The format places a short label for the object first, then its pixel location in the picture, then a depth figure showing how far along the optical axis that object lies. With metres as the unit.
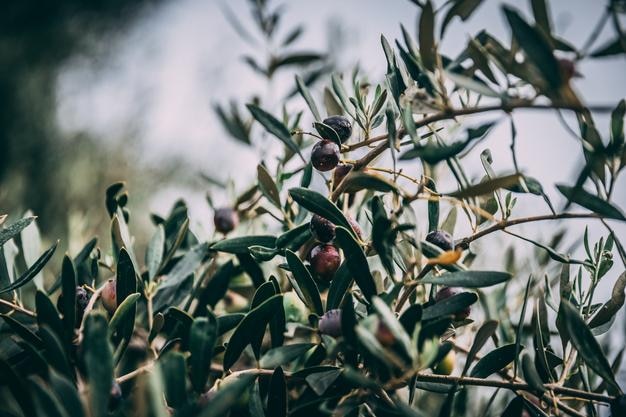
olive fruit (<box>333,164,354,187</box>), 0.72
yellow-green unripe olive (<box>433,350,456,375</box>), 0.76
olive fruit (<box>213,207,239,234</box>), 0.99
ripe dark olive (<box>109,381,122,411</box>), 0.57
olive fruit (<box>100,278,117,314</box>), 0.71
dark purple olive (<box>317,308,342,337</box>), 0.58
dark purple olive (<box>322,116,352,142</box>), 0.72
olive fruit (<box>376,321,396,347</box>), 0.50
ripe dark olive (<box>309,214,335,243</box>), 0.66
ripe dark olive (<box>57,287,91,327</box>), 0.68
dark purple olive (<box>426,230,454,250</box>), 0.64
